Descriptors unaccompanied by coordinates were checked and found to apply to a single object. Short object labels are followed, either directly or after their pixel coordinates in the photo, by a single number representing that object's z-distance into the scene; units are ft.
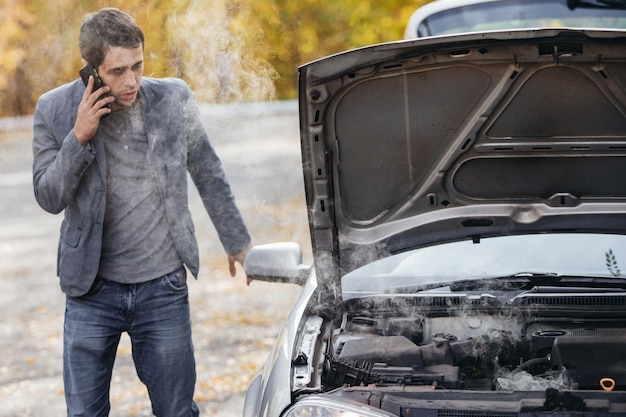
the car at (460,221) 16.98
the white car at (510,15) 36.32
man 20.25
